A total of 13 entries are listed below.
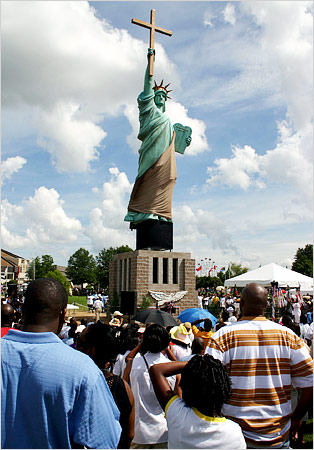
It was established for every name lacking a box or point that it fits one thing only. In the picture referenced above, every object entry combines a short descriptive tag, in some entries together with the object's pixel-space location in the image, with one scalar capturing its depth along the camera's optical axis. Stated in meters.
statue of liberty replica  22.66
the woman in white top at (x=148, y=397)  3.66
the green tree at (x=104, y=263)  67.83
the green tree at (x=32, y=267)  58.67
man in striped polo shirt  2.72
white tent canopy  16.81
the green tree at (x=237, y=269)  86.00
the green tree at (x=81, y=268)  73.96
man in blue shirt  1.94
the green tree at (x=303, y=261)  56.22
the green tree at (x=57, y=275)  49.06
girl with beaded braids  2.22
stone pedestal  22.28
